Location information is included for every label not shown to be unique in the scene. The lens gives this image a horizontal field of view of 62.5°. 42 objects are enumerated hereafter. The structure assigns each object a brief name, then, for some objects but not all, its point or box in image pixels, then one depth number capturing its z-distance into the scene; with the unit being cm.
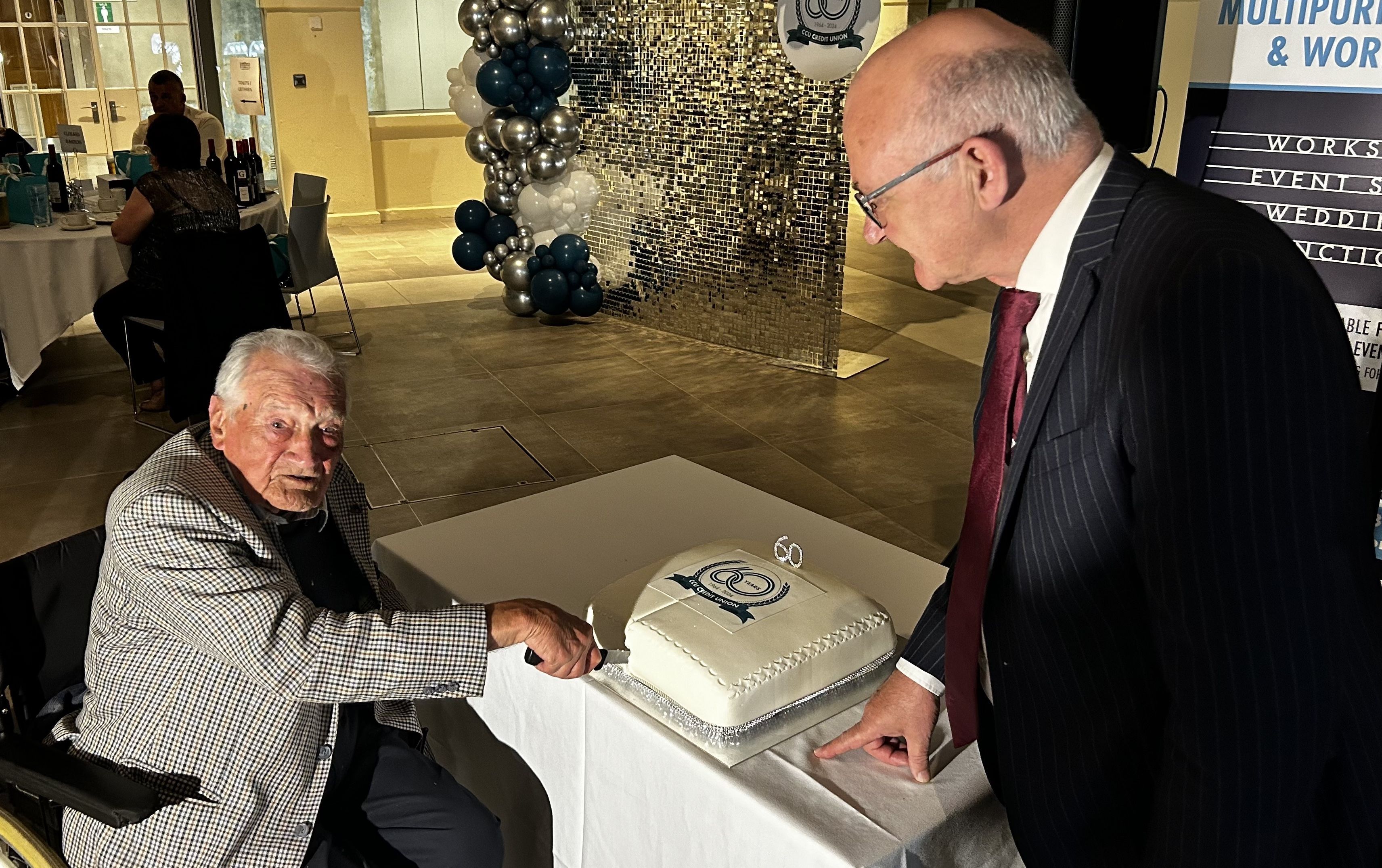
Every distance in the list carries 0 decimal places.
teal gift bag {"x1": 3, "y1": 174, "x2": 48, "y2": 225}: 547
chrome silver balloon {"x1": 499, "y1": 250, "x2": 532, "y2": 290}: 725
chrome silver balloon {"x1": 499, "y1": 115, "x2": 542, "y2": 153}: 684
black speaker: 310
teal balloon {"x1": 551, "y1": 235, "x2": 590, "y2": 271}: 709
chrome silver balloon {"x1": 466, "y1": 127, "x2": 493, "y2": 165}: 713
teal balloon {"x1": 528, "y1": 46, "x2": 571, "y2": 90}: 671
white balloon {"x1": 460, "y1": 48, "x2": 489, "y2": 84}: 695
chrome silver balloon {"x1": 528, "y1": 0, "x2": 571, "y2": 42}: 662
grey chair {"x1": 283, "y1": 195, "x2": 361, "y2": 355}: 612
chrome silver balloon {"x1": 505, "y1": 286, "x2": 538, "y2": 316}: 736
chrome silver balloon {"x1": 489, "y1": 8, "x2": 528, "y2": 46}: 665
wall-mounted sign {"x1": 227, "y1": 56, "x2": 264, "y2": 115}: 812
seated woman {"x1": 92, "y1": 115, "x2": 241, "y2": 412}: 484
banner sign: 239
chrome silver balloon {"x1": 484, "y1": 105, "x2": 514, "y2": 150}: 692
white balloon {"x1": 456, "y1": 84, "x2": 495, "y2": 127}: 712
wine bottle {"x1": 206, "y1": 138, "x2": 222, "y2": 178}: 587
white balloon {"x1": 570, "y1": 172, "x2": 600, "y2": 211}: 705
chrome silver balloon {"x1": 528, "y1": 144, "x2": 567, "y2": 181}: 688
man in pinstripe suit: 92
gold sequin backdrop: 606
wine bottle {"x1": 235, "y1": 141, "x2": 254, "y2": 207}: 631
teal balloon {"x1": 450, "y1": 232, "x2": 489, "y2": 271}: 748
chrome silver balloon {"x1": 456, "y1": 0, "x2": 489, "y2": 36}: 673
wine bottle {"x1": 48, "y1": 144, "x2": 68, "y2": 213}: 575
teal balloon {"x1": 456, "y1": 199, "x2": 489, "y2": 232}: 741
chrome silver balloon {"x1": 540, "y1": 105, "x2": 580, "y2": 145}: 682
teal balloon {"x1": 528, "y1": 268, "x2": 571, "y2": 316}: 705
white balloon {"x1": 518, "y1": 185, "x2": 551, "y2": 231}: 708
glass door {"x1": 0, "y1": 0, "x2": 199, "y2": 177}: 953
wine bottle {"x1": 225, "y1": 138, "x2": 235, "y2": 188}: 618
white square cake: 148
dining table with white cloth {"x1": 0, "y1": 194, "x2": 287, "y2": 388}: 523
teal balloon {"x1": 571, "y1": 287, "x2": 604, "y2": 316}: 720
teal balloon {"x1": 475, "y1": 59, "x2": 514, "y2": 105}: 669
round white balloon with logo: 530
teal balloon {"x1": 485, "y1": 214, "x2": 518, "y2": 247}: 734
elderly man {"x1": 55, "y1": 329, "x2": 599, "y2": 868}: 164
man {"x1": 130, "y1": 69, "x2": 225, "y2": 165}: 635
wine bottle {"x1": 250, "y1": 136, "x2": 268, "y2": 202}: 646
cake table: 140
